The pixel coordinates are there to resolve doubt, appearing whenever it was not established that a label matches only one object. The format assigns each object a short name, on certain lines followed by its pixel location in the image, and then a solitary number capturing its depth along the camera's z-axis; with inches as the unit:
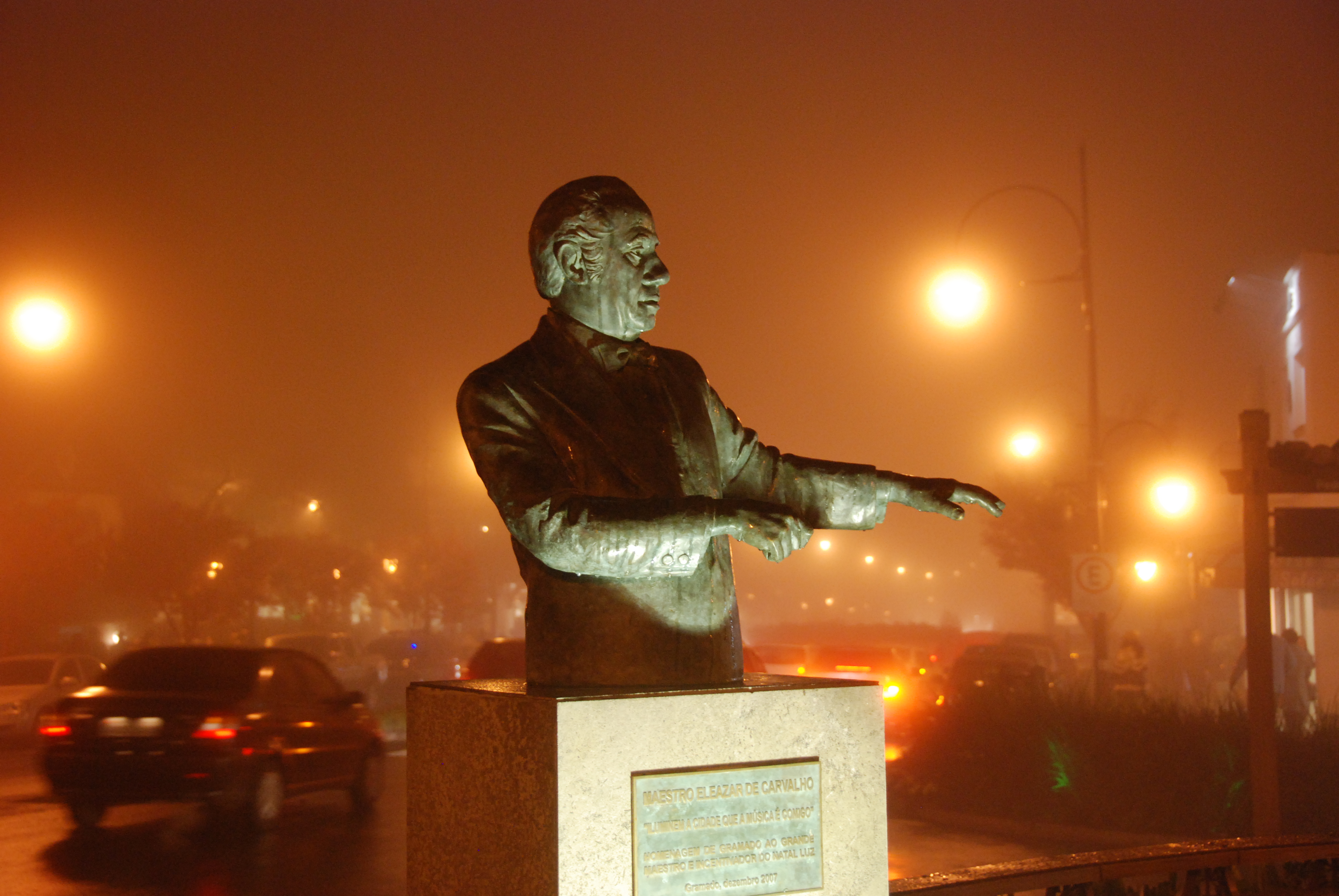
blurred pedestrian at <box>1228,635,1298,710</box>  582.9
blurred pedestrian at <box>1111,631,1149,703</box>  661.9
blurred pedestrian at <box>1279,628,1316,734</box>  555.5
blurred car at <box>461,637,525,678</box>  578.6
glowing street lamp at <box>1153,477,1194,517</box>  661.9
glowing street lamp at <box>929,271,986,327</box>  684.7
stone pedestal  123.6
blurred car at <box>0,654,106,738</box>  804.6
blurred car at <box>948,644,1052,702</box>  568.4
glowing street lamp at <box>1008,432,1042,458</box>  859.4
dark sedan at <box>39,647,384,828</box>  427.5
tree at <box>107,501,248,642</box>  1488.7
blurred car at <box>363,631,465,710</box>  1210.0
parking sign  666.8
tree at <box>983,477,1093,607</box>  1702.8
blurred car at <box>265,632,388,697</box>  1118.4
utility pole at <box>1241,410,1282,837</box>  401.7
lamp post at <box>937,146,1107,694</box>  738.2
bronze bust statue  127.0
